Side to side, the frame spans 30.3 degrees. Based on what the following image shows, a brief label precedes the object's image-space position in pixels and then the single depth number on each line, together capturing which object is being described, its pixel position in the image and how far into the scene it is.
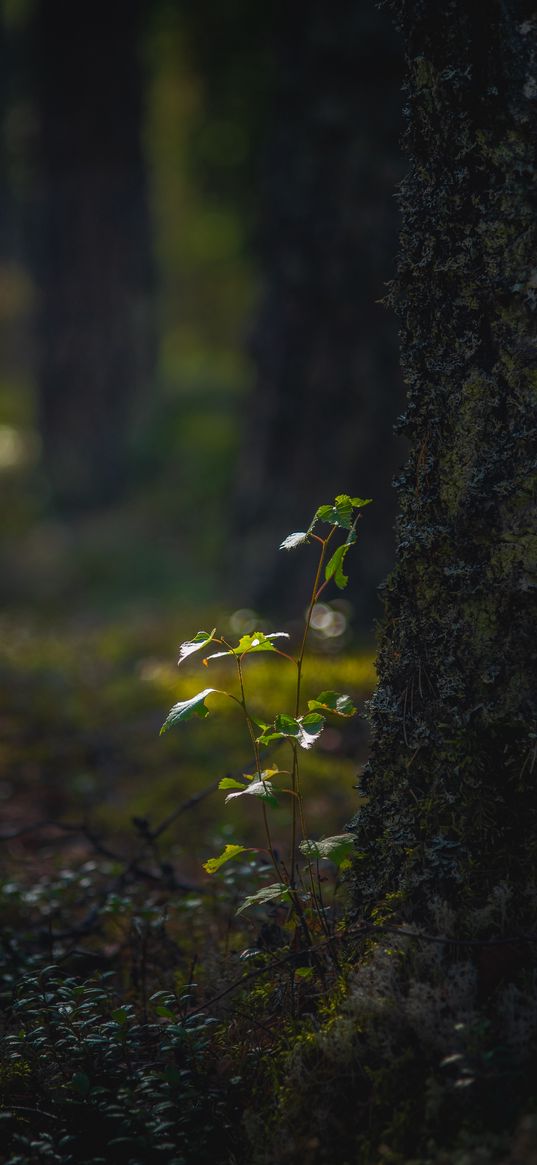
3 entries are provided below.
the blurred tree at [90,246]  13.16
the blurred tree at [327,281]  8.62
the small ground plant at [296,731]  2.33
